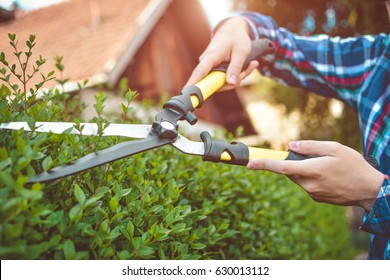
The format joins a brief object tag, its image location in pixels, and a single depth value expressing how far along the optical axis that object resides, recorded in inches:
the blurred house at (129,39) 235.0
